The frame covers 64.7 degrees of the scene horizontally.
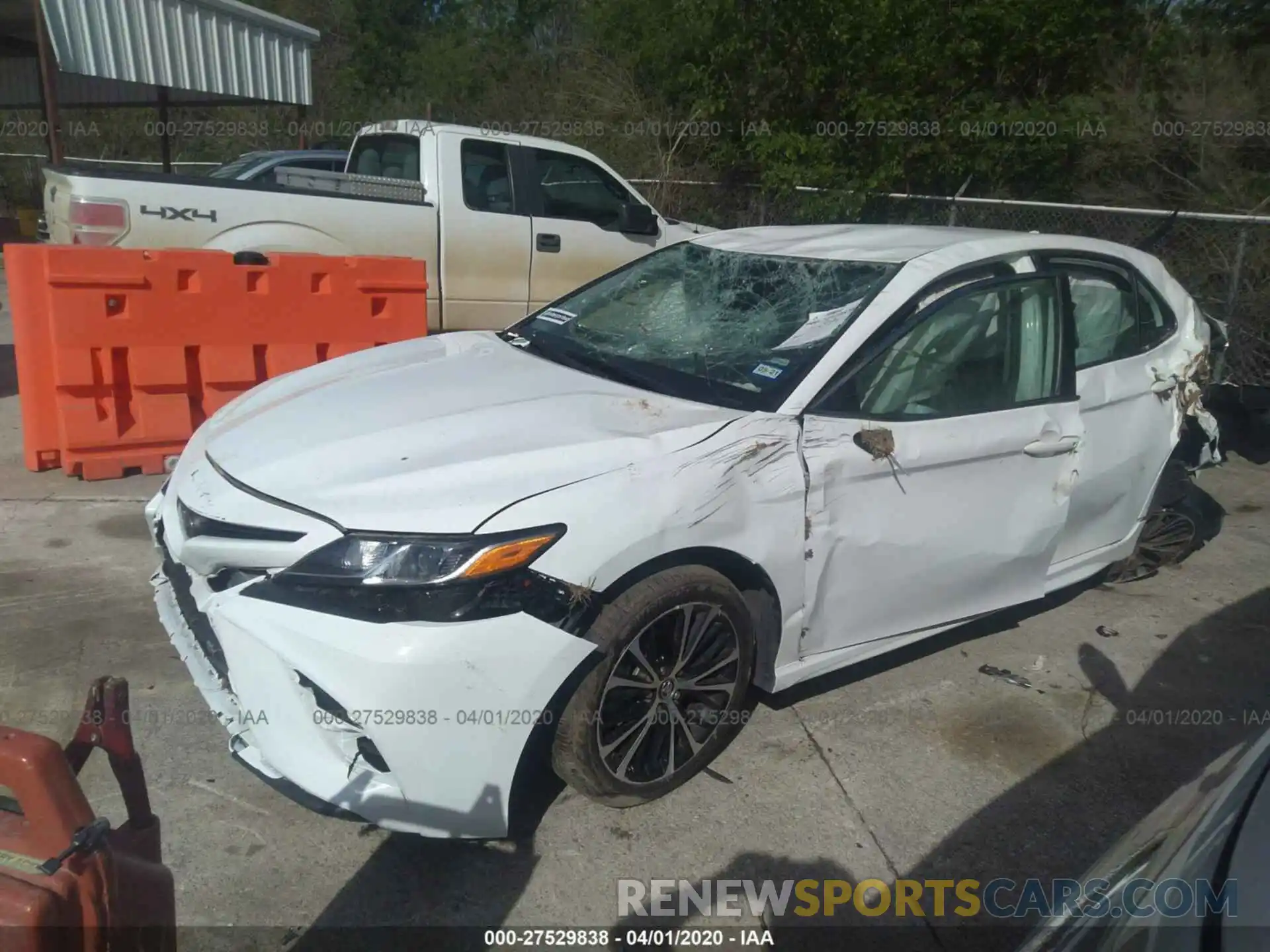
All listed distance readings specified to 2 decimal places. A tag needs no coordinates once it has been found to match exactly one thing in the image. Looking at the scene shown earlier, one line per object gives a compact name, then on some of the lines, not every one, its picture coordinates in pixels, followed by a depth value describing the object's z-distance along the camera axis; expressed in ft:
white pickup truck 21.13
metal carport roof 33.30
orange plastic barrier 17.24
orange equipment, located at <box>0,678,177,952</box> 4.81
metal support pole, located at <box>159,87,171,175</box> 47.25
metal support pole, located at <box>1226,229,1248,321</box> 24.63
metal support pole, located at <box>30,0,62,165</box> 31.32
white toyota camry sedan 8.27
